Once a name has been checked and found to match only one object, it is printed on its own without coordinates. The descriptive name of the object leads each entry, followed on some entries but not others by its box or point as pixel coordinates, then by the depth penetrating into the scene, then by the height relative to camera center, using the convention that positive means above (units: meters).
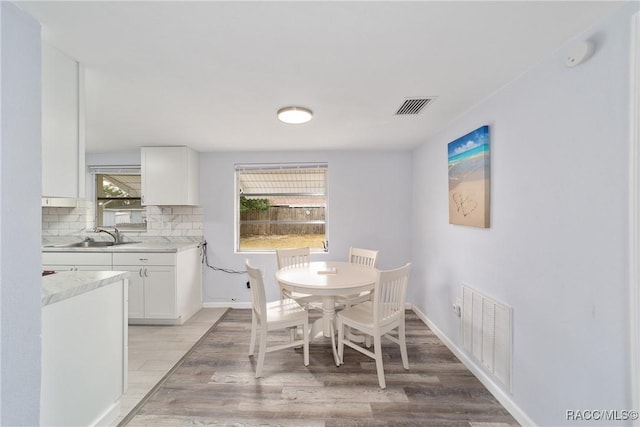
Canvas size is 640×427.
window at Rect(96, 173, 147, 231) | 3.98 +0.14
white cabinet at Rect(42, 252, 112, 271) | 3.09 -0.58
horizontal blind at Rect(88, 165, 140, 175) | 3.92 +0.62
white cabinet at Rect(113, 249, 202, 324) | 3.18 -0.88
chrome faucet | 3.62 -0.29
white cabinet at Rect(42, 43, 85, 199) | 1.39 +0.47
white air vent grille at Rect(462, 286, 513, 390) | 1.84 -0.91
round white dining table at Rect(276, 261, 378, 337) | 2.23 -0.60
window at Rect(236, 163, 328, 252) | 3.97 +0.05
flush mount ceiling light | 2.18 +0.81
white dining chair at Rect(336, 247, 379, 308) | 2.74 -0.61
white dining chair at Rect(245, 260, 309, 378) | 2.19 -0.90
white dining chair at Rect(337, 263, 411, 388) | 2.05 -0.88
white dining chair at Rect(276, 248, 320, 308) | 3.09 -0.56
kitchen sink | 3.56 -0.44
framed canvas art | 2.03 +0.29
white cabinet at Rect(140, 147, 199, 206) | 3.49 +0.48
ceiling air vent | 2.11 +0.89
